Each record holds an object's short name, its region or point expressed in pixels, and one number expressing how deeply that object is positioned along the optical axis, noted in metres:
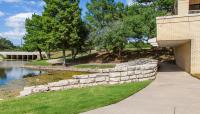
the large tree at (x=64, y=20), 22.26
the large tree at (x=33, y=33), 29.36
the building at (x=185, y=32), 8.09
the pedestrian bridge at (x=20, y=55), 42.41
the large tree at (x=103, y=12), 24.88
